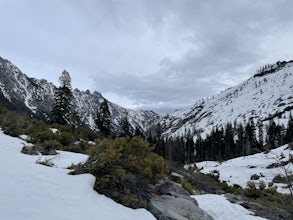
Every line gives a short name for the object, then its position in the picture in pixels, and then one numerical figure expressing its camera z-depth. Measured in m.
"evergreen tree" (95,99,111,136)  29.61
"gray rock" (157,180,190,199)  5.83
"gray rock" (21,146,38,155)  6.43
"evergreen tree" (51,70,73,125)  24.98
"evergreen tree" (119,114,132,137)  33.90
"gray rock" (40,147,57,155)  7.20
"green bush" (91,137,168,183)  5.24
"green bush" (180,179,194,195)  8.31
